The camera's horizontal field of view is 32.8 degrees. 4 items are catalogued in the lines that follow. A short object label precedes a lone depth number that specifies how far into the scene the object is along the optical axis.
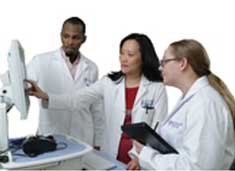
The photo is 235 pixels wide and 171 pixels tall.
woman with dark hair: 2.20
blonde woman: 1.49
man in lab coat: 2.72
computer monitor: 1.63
